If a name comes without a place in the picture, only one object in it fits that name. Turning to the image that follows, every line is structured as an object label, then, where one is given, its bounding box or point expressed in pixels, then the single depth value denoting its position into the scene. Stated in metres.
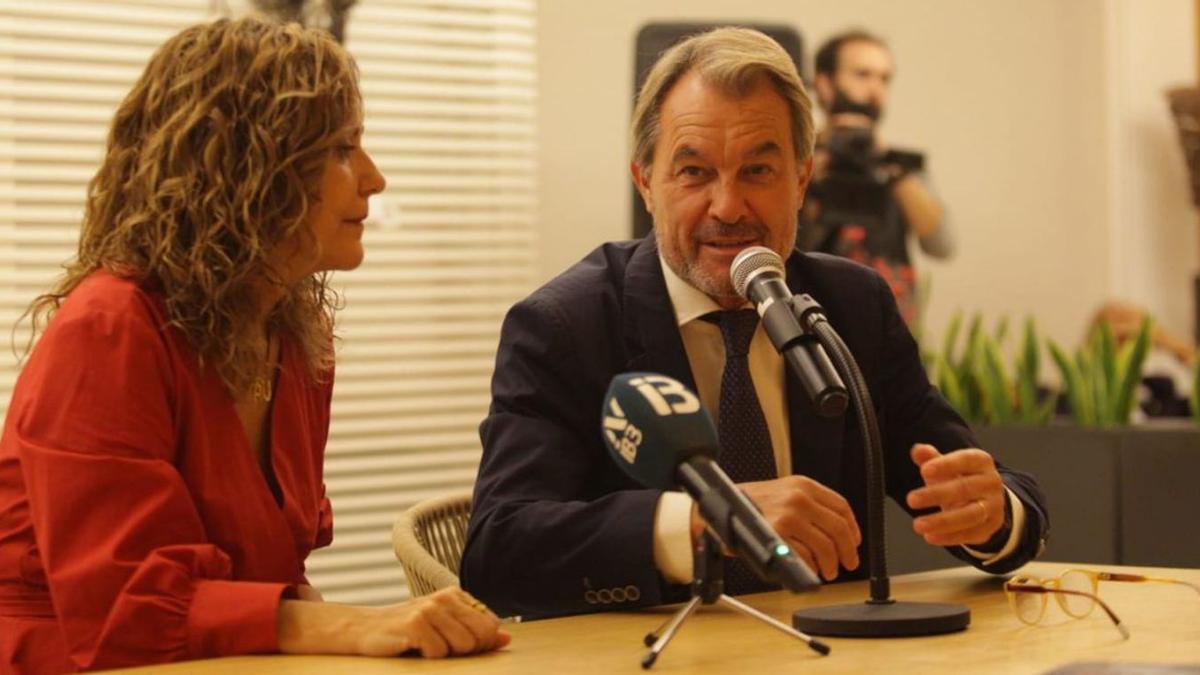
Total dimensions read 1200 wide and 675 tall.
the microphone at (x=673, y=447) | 1.47
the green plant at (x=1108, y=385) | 4.10
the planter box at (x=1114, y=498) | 3.76
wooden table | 1.67
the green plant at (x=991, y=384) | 4.16
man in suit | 2.06
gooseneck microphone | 1.74
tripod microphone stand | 1.63
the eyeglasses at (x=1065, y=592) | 1.94
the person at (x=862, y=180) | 5.43
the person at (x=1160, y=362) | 5.56
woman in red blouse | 1.73
